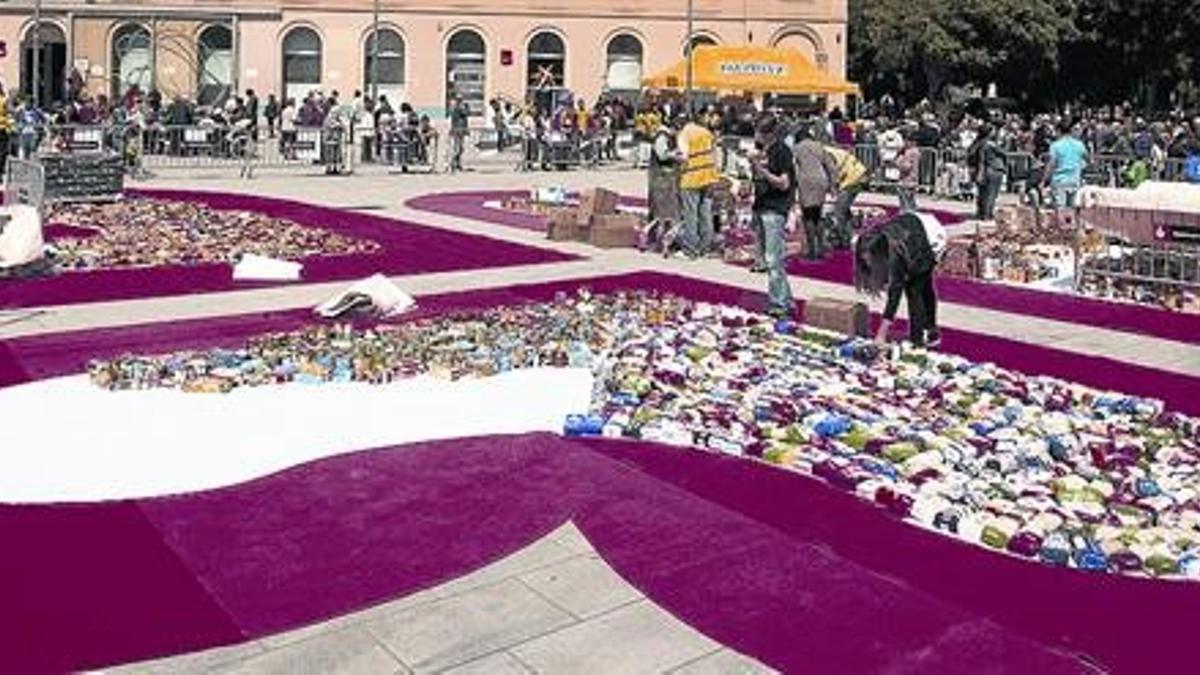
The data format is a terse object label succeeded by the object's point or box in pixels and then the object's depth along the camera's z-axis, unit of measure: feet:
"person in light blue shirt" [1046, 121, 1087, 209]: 70.33
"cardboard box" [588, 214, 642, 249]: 62.80
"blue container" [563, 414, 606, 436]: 30.19
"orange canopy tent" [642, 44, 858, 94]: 127.65
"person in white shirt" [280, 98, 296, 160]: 110.11
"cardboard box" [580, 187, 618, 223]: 64.64
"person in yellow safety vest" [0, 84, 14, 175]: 80.84
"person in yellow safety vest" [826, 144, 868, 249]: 61.57
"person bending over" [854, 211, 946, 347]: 37.35
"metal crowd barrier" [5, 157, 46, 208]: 62.28
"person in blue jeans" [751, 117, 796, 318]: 44.06
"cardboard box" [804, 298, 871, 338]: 40.57
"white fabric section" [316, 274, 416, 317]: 44.21
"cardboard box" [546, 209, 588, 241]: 64.95
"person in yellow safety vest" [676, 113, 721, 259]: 56.80
